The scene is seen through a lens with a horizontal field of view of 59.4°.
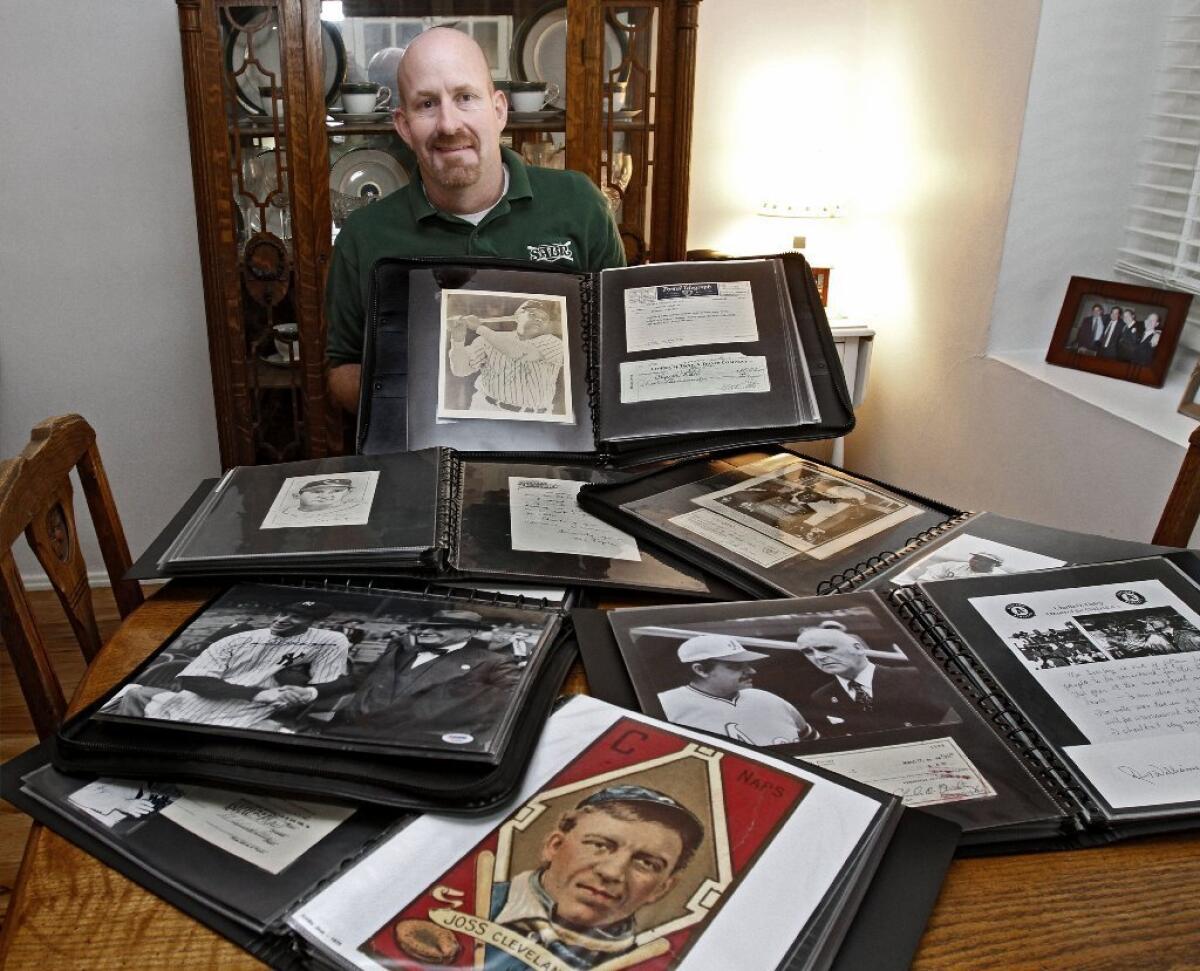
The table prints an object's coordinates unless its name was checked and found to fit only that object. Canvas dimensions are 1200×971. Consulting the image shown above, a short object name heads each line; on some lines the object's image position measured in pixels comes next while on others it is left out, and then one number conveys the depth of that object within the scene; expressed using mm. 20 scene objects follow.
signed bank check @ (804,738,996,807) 714
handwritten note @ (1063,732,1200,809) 711
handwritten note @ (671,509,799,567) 1028
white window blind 1994
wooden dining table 604
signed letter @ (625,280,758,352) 1275
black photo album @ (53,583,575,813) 695
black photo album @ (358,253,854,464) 1223
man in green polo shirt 1764
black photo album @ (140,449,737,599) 984
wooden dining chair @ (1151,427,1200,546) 1184
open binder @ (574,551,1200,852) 714
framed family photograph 2014
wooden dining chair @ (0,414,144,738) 973
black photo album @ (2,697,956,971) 579
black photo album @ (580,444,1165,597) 1000
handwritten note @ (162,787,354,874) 661
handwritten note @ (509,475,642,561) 1052
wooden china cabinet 2238
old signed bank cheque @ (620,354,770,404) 1243
